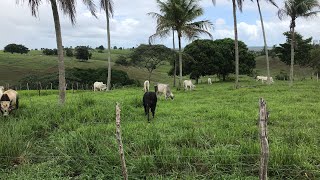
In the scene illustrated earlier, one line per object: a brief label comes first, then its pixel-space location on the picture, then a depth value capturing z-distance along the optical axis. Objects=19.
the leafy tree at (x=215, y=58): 35.71
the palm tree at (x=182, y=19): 24.78
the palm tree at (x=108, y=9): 22.68
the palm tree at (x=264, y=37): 27.00
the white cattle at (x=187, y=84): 23.99
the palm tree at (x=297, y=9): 24.36
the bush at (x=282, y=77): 42.41
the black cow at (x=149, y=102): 10.00
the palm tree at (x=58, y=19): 11.11
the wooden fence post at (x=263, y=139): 3.80
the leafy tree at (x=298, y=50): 43.50
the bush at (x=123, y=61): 37.43
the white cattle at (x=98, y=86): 26.79
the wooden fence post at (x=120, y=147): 4.34
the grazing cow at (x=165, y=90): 16.43
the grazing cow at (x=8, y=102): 9.71
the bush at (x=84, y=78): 38.05
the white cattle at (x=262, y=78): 34.66
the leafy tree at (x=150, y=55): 32.81
